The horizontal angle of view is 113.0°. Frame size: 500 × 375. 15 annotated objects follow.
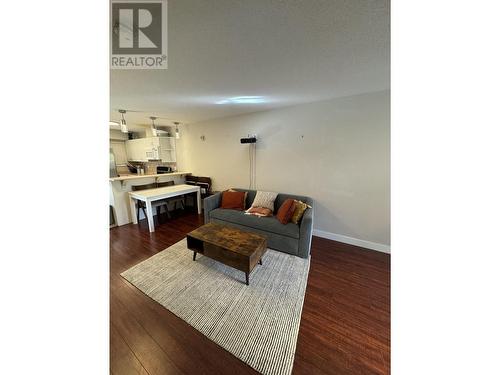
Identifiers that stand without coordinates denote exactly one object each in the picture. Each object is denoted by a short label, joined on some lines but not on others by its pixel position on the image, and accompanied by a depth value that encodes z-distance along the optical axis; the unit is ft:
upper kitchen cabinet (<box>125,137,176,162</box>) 15.58
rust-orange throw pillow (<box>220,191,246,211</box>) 10.69
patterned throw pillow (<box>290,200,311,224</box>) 8.32
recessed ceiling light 8.45
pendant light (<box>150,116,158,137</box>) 11.95
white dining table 10.27
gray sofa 7.74
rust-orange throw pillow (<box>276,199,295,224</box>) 8.48
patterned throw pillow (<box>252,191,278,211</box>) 10.13
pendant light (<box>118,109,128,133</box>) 9.81
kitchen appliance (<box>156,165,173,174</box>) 15.65
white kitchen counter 10.84
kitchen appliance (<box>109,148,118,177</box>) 12.53
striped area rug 4.20
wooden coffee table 6.08
